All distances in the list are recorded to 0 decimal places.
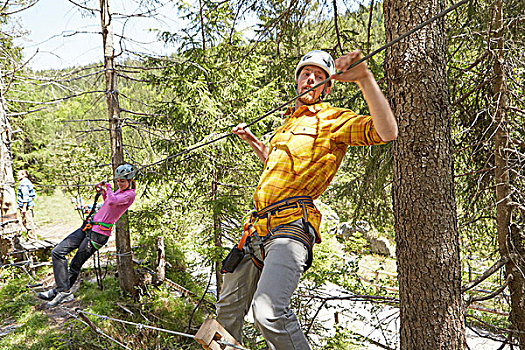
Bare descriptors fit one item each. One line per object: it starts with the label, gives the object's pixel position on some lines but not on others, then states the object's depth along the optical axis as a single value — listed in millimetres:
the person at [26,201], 9828
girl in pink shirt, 4398
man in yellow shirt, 1740
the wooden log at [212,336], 1789
